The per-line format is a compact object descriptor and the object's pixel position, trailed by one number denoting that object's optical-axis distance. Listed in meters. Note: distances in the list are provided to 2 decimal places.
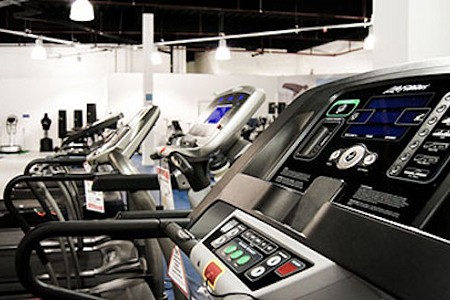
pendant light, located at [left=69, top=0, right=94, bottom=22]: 6.46
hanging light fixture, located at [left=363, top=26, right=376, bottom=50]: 9.39
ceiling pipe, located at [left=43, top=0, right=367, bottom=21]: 11.52
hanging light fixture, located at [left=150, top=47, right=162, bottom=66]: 11.29
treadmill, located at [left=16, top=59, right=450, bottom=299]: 0.70
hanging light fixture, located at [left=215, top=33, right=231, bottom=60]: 10.60
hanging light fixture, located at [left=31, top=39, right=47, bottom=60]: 11.57
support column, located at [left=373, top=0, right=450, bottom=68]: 1.92
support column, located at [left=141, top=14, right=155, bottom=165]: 10.87
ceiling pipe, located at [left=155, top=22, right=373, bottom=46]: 9.43
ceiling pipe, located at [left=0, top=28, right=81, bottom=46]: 11.59
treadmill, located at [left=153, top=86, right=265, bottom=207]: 2.83
